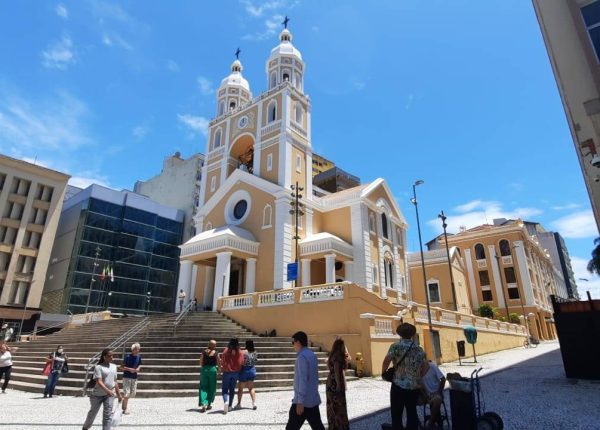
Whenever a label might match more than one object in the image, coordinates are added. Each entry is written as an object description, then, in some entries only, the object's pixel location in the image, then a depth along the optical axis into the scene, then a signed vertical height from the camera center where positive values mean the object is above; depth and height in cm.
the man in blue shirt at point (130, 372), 823 -64
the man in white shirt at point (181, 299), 2344 +252
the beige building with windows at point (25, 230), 3531 +1047
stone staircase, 1098 -41
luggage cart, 529 -91
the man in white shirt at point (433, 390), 517 -64
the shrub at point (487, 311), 3650 +284
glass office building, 4003 +959
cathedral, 2394 +869
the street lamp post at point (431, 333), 1747 +40
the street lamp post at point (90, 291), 3675 +499
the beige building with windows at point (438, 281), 3525 +555
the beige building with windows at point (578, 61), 933 +692
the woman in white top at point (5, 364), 1138 -63
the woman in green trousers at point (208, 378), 838 -77
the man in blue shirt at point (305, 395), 470 -63
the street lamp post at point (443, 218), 2558 +793
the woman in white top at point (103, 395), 581 -78
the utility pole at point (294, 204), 2142 +862
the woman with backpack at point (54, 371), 1064 -79
